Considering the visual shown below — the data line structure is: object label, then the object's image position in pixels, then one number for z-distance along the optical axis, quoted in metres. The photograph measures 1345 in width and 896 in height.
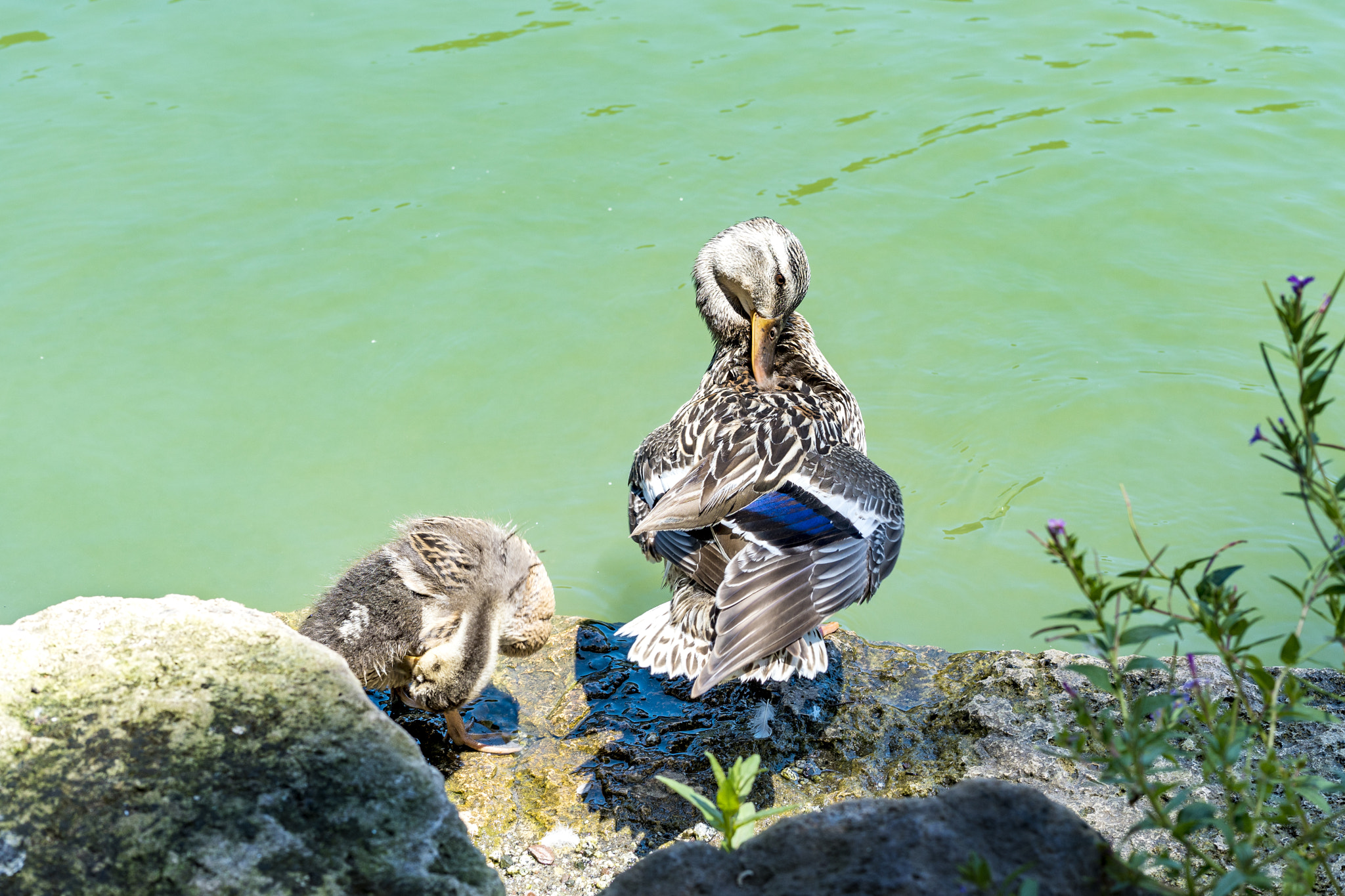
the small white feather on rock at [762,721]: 3.58
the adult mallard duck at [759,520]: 3.51
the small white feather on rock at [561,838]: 3.17
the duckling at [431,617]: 3.35
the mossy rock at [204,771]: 1.94
